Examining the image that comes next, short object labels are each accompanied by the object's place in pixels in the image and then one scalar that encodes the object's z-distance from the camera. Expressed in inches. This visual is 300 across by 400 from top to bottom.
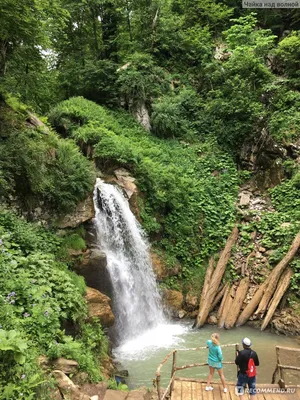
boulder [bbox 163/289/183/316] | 466.9
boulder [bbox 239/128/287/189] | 606.3
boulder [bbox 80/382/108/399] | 218.7
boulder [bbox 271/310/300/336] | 414.9
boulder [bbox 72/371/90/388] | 221.6
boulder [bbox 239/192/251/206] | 585.0
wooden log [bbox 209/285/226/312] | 467.8
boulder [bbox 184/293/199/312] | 476.1
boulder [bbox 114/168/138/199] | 509.4
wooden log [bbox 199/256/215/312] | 473.7
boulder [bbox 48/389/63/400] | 180.2
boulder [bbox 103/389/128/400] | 218.9
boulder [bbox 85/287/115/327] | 329.1
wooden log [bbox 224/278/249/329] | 437.7
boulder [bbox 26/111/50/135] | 439.2
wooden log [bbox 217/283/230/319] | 454.7
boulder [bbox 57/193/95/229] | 394.6
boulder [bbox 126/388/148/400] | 225.3
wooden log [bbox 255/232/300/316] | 444.8
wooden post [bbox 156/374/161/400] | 196.9
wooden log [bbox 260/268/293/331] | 427.7
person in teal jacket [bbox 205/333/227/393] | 231.3
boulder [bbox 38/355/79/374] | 206.2
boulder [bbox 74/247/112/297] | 375.2
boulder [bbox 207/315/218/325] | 446.3
